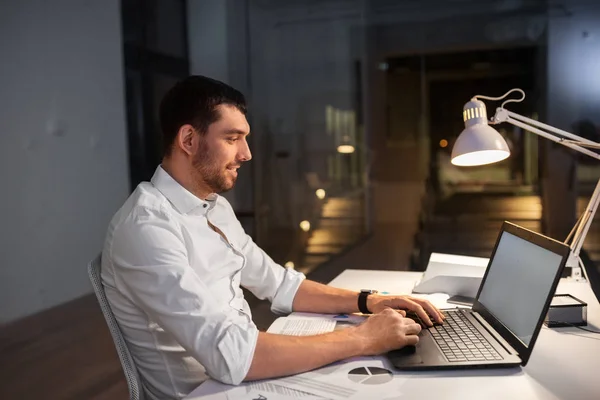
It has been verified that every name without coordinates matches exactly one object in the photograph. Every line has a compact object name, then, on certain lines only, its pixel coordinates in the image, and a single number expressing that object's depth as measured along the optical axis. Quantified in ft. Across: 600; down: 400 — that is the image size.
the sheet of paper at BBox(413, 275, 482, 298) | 5.35
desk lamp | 4.95
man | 3.54
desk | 3.26
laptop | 3.57
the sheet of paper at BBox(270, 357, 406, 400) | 3.28
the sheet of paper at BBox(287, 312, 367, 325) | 4.79
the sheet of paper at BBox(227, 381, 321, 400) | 3.27
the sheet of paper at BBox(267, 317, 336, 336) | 4.52
